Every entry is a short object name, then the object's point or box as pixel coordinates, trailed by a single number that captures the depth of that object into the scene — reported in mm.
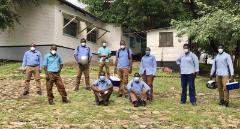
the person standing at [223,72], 9621
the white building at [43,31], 20238
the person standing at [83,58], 11097
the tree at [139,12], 24111
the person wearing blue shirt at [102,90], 9431
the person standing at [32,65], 11011
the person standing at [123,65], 10423
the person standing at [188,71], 9641
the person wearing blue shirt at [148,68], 10252
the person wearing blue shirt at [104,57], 11723
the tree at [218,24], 13010
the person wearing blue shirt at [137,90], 9431
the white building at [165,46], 23409
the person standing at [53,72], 9475
